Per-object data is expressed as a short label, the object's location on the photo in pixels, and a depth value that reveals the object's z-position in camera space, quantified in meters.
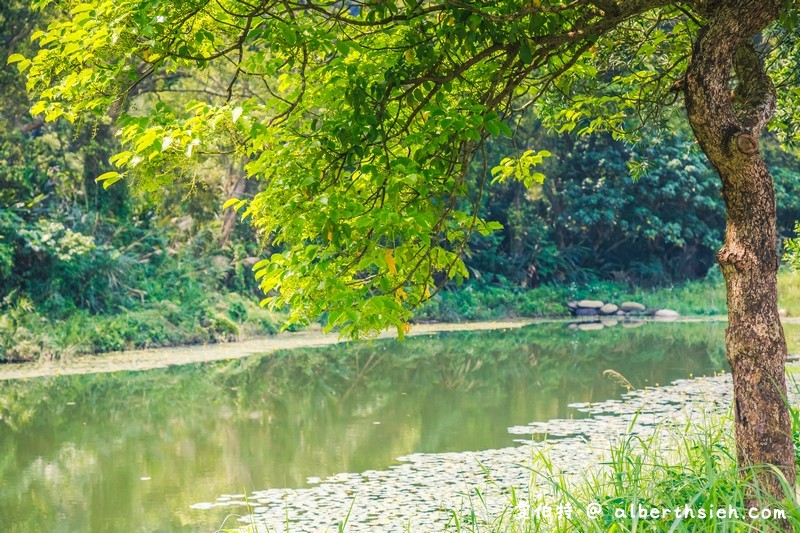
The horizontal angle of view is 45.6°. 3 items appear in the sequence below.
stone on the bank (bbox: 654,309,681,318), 24.31
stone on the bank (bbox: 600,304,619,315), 24.66
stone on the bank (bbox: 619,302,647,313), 24.83
